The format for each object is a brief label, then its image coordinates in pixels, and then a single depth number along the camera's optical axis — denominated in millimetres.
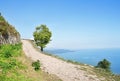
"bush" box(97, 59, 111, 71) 31240
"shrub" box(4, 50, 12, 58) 12187
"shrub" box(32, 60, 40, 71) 12819
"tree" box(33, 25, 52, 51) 36550
